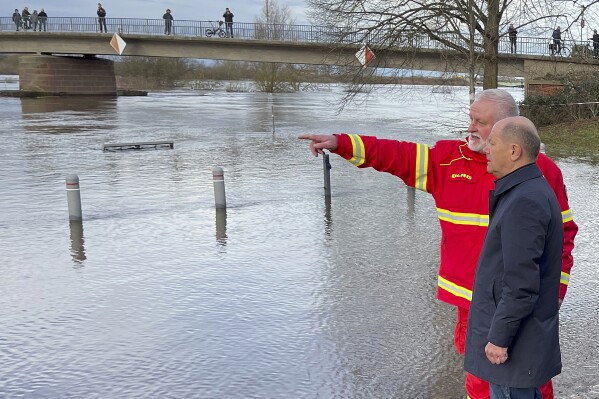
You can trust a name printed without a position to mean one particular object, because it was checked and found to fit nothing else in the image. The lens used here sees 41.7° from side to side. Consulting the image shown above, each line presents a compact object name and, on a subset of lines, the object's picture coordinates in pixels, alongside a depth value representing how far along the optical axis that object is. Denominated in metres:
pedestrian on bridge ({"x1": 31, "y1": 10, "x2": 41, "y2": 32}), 60.16
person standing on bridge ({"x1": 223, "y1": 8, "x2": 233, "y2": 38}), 54.34
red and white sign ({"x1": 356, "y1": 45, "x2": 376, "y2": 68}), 23.59
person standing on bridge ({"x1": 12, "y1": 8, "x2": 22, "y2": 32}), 61.50
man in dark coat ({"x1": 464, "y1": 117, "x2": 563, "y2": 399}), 3.11
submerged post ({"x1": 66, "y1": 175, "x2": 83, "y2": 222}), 11.01
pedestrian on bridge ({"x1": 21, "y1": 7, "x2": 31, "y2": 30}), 61.38
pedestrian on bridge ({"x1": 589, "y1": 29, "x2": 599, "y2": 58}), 29.77
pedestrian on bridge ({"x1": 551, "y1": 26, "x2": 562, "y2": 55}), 26.60
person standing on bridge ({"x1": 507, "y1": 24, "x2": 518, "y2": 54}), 24.56
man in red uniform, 3.77
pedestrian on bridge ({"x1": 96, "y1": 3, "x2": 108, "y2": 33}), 58.00
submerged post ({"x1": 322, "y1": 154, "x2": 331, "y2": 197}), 13.17
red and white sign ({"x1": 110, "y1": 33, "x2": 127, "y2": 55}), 42.38
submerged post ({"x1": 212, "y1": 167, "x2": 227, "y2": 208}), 11.90
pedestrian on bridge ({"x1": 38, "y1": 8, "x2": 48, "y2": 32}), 59.30
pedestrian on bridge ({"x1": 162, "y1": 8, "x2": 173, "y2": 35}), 55.81
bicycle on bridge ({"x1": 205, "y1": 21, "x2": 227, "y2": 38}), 54.94
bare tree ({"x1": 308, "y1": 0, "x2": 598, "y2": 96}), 24.77
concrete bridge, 38.53
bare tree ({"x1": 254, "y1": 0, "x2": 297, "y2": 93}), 79.56
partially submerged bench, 22.27
